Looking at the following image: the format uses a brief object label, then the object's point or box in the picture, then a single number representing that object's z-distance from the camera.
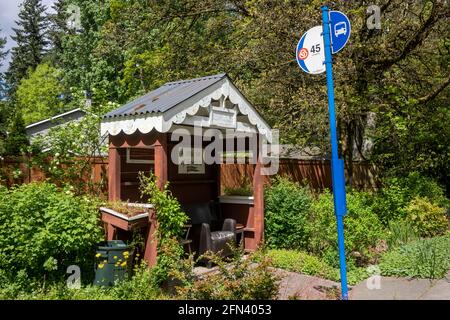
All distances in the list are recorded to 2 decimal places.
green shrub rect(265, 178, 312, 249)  8.02
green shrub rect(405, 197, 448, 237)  9.66
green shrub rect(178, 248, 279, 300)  4.61
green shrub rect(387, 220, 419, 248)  8.60
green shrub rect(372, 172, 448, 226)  10.23
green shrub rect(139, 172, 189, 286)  5.69
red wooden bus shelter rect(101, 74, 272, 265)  6.00
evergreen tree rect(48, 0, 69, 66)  33.47
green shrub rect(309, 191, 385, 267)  7.27
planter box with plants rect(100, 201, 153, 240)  5.75
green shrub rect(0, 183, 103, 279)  5.38
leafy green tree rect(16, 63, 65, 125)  32.62
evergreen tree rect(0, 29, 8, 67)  35.83
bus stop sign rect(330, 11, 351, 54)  5.05
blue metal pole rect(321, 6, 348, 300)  4.94
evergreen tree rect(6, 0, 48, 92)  42.19
